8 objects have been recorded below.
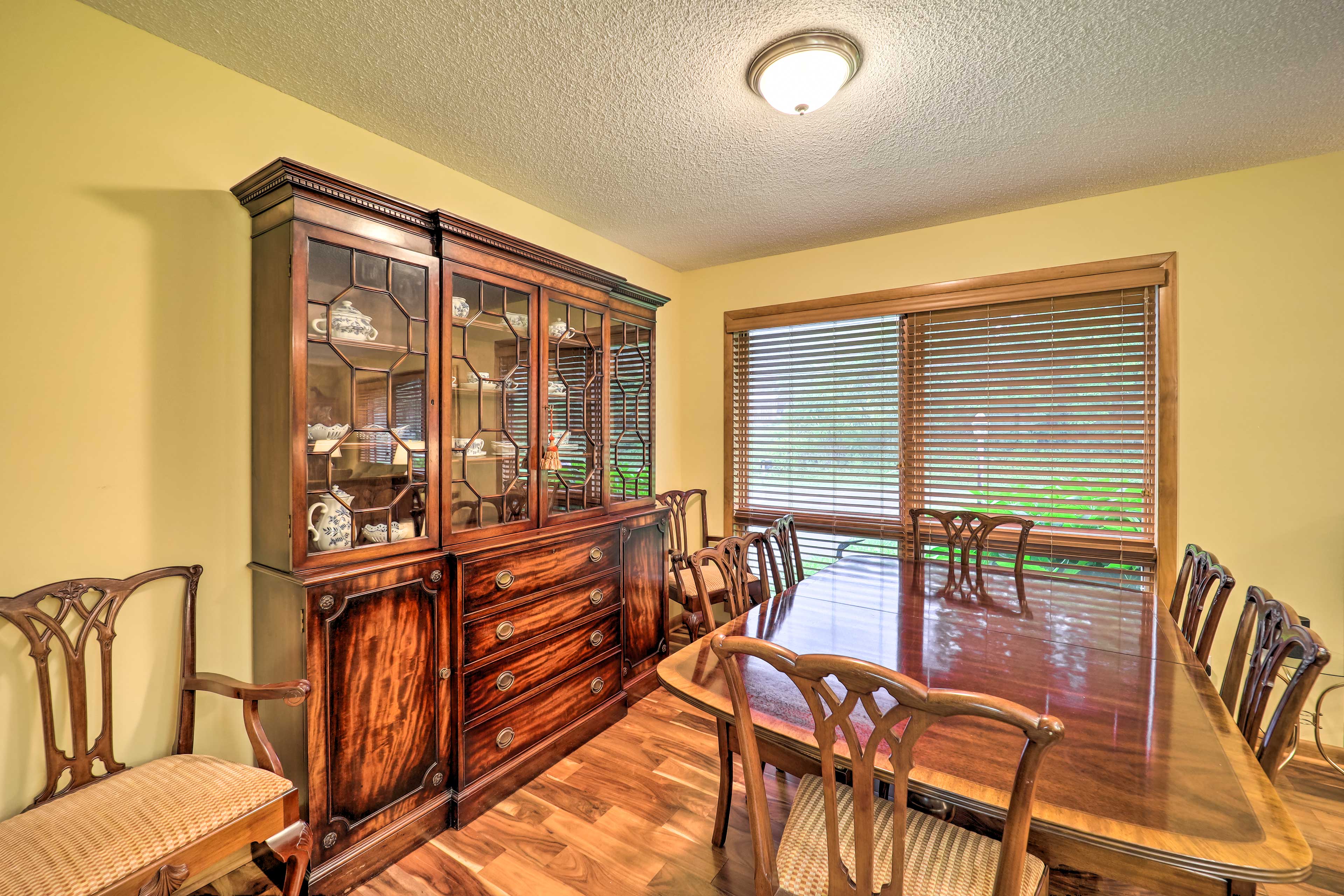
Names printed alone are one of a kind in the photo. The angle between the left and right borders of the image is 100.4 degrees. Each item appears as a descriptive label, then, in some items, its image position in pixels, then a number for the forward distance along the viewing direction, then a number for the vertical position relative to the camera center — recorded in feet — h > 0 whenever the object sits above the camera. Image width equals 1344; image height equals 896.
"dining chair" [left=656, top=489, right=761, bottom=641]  10.54 -2.20
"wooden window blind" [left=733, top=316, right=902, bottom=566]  11.19 +0.27
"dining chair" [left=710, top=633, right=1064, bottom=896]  2.75 -2.24
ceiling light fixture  5.55 +3.82
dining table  3.01 -2.03
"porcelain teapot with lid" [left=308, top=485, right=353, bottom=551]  5.74 -0.88
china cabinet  5.57 -0.86
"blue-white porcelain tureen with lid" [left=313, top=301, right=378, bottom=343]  5.86 +1.23
